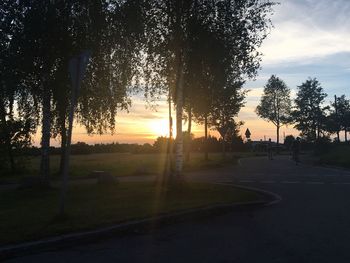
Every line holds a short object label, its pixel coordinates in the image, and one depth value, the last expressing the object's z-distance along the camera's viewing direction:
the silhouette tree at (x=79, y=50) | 15.54
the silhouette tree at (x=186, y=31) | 15.51
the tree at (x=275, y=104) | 72.25
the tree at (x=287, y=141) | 67.55
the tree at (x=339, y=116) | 71.06
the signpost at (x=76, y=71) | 10.27
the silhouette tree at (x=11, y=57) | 15.71
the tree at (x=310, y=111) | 71.00
